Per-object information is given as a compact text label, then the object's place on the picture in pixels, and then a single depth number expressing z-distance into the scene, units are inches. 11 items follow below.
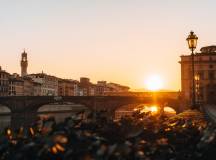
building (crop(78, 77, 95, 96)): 7215.6
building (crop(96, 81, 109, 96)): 7677.2
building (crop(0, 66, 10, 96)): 4392.2
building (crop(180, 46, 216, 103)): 3053.6
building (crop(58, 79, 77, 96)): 6353.3
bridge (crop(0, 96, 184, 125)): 2770.7
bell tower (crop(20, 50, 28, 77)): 5467.5
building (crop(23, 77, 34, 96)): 5021.7
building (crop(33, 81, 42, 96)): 5423.2
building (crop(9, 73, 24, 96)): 4634.8
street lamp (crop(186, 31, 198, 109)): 765.3
